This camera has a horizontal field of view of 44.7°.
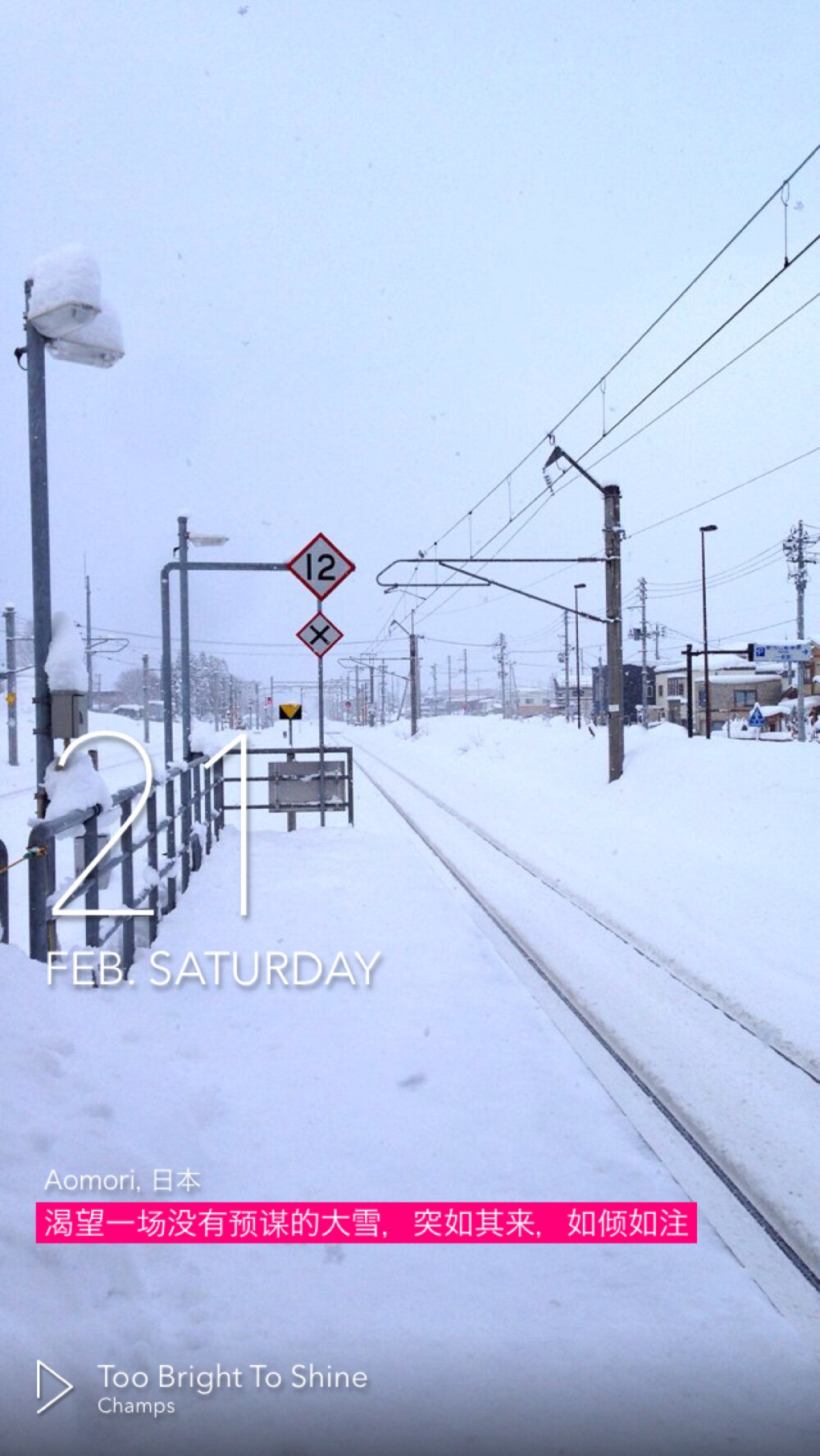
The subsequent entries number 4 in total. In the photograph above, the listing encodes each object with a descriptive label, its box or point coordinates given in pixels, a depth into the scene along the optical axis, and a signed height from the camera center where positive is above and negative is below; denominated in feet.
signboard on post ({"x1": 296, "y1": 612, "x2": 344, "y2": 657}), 44.65 +3.54
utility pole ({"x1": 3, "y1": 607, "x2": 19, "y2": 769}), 100.27 +3.39
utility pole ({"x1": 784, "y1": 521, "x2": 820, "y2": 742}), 165.68 +26.02
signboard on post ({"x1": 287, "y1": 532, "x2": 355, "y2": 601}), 41.45 +6.13
